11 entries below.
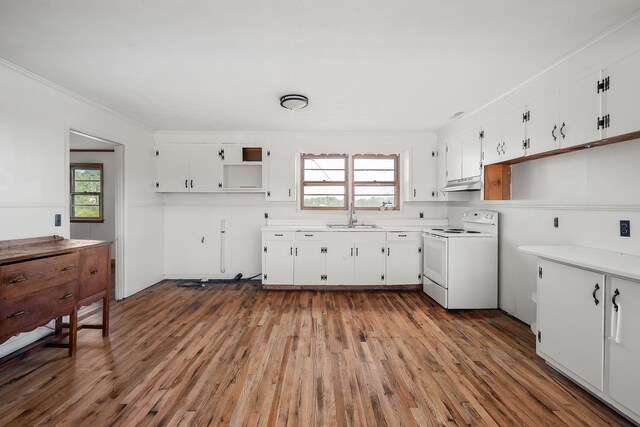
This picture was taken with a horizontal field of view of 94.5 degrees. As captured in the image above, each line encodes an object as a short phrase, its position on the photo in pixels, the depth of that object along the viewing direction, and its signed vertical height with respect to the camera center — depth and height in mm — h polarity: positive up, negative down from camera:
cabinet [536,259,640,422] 1641 -751
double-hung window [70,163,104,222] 6160 +384
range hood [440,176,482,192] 3566 +346
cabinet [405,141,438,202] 4688 +586
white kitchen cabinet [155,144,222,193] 4719 +679
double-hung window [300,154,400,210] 4926 +496
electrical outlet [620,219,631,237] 2090 -119
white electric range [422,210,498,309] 3537 -698
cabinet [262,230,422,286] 4352 -669
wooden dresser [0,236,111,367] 1952 -558
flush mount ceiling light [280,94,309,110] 3182 +1195
